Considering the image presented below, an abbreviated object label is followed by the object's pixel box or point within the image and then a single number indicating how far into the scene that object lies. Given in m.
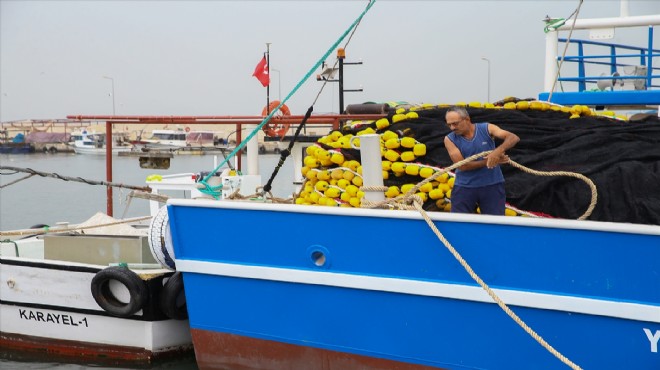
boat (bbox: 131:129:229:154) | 84.32
